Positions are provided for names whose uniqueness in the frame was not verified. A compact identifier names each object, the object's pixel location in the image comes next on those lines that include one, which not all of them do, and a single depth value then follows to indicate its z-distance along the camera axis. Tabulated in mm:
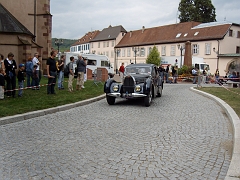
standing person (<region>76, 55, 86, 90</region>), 14367
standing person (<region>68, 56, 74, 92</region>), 13836
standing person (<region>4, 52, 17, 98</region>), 11109
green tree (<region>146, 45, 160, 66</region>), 48625
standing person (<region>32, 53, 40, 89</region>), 14740
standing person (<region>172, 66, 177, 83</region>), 28100
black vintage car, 10711
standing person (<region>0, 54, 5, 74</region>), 10762
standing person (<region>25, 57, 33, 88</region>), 13062
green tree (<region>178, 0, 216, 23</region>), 61281
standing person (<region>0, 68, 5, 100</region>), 10445
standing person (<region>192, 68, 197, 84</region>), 30747
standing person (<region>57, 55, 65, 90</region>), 14469
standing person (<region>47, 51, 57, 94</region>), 12344
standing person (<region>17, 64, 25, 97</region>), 11492
